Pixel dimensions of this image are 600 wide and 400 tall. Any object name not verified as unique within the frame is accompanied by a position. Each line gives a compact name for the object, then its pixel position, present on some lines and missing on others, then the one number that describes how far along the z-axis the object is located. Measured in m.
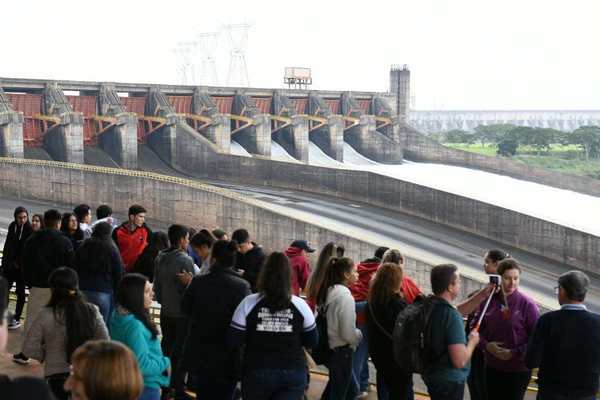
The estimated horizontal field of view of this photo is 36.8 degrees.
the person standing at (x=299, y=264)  8.77
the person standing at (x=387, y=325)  6.54
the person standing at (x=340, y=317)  6.82
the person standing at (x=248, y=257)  8.44
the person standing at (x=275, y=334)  5.83
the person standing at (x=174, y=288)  7.84
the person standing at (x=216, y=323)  6.28
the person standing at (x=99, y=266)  8.16
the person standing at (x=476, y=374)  6.91
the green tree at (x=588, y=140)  105.94
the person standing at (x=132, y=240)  9.87
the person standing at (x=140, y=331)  5.55
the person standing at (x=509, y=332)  6.64
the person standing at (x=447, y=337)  5.68
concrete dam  30.28
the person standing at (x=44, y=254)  8.80
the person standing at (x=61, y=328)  5.93
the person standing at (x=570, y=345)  5.79
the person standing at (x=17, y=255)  10.73
